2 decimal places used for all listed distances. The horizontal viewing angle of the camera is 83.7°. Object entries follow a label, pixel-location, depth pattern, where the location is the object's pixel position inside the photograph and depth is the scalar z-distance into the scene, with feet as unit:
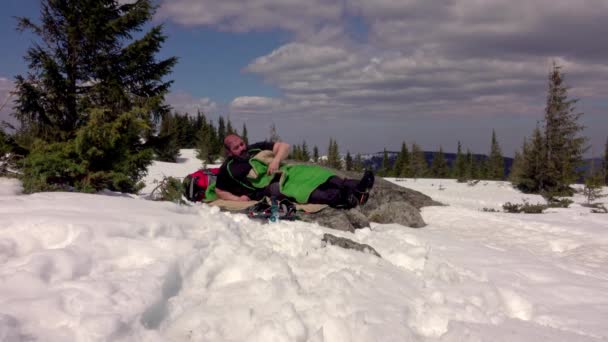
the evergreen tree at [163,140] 32.83
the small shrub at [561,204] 40.51
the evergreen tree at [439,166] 194.57
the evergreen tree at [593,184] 51.01
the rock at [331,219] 16.94
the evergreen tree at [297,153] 200.24
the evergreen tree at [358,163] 195.25
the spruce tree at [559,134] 74.84
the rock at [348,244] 11.75
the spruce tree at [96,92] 23.91
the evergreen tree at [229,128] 232.49
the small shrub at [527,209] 33.83
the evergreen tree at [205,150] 123.57
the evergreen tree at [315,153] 253.75
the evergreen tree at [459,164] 195.19
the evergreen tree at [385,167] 196.75
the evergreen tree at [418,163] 176.45
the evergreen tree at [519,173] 75.41
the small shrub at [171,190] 18.15
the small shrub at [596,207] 34.71
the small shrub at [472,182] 74.43
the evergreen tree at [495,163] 172.45
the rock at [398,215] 24.71
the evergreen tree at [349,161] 201.26
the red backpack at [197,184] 19.30
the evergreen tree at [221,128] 241.65
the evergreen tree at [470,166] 182.93
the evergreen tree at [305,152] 209.08
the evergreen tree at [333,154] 188.45
